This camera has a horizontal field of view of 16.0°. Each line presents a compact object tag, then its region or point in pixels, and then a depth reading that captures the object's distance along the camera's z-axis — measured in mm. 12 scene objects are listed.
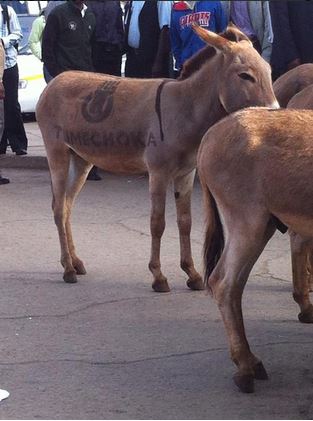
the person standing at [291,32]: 11055
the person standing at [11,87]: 13125
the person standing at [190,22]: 10523
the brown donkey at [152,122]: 7613
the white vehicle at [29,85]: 17891
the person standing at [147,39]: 12594
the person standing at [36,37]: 15719
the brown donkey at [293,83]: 8422
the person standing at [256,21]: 11602
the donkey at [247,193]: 5746
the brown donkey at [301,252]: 7223
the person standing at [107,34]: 13031
